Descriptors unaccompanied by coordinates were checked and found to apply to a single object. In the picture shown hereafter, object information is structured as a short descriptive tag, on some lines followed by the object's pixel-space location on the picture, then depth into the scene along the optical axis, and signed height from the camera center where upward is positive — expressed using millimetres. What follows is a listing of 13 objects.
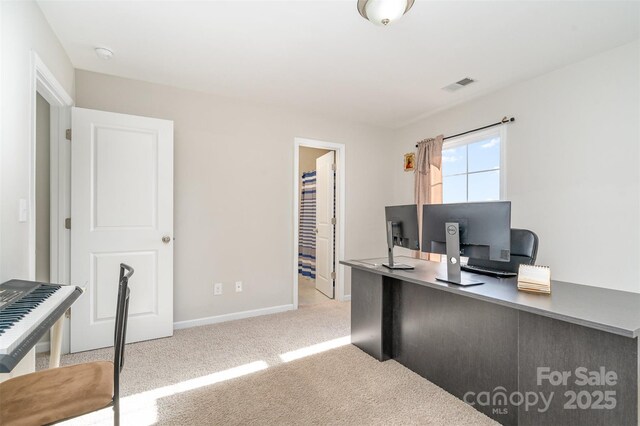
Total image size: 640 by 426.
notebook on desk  1666 -363
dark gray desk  1335 -742
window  3324 +531
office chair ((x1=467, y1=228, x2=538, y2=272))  2248 -282
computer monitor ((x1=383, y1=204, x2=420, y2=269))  2389 -126
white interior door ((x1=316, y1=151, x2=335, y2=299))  4398 -132
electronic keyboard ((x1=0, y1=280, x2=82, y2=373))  885 -383
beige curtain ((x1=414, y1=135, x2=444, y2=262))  3826 +488
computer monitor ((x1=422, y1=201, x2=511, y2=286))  1826 -121
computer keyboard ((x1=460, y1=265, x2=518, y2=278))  2133 -424
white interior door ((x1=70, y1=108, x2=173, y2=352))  2629 -82
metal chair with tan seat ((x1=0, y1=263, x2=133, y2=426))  1100 -709
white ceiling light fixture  1812 +1226
